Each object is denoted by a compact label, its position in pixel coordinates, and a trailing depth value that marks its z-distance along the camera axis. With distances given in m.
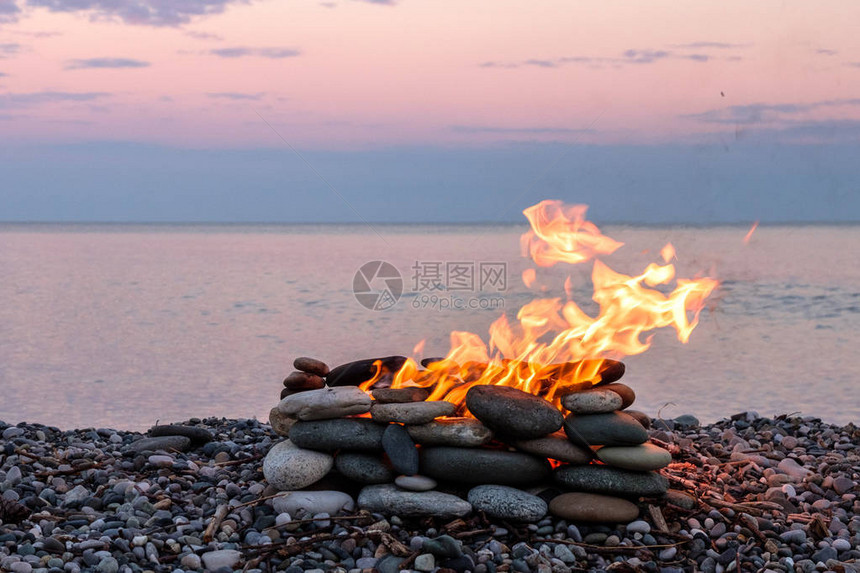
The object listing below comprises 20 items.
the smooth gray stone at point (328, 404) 6.71
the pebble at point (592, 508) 6.17
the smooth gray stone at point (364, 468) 6.49
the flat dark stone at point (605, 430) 6.43
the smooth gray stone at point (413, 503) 6.18
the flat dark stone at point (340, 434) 6.57
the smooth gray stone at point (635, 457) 6.36
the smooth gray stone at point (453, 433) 6.47
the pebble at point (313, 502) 6.31
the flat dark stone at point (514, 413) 6.37
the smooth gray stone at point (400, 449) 6.38
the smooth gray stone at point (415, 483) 6.33
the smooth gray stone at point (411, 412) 6.52
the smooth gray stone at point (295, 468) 6.53
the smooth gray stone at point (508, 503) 6.18
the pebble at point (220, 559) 5.62
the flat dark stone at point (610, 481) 6.36
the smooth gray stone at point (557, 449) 6.45
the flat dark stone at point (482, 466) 6.39
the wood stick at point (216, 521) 5.97
